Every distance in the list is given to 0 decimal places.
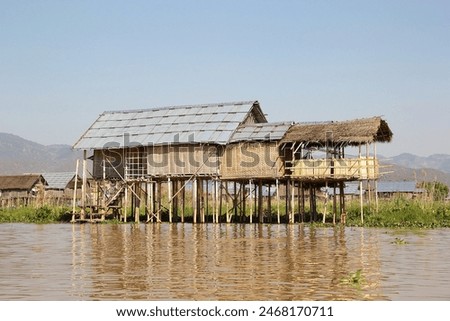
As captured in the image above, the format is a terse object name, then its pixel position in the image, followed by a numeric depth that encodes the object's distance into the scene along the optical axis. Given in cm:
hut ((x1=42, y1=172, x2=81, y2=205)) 6681
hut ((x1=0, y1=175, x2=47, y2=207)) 6461
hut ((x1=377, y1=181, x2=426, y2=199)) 6500
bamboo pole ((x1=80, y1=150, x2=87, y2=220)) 3650
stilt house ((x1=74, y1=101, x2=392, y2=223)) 3091
